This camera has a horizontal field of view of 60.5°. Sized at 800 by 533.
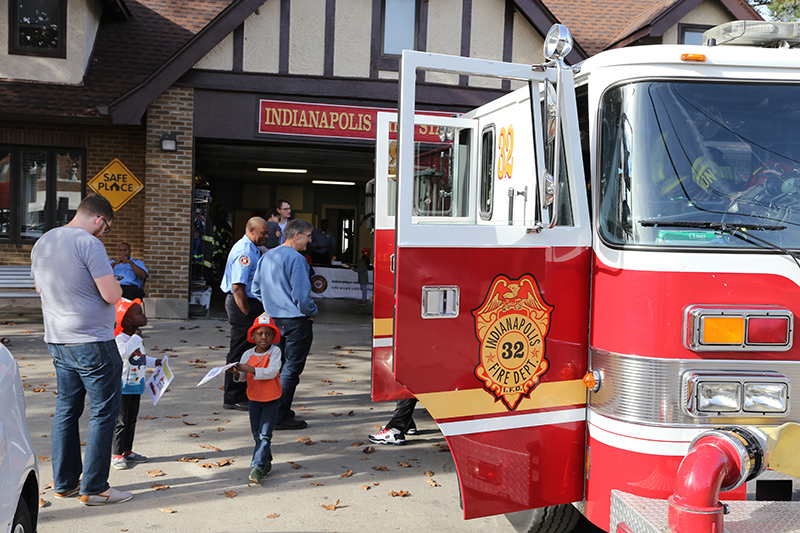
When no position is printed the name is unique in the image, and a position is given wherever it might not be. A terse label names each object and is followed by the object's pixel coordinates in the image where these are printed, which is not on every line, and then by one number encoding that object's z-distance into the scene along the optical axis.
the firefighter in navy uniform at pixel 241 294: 6.21
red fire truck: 2.94
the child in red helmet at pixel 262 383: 4.75
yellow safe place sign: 11.55
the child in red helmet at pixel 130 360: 4.90
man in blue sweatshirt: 5.72
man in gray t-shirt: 4.18
